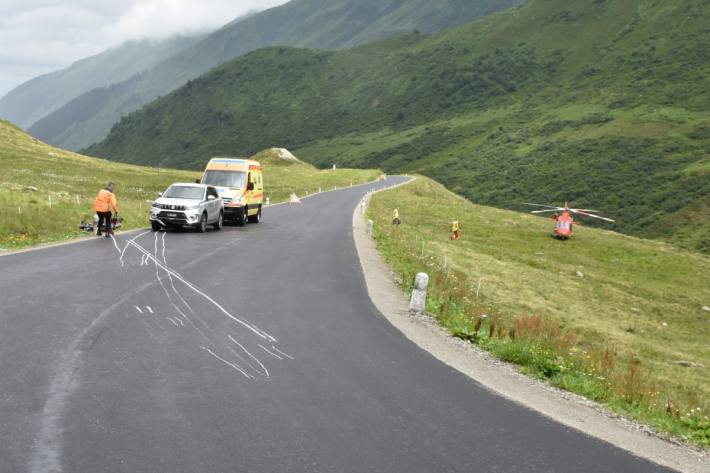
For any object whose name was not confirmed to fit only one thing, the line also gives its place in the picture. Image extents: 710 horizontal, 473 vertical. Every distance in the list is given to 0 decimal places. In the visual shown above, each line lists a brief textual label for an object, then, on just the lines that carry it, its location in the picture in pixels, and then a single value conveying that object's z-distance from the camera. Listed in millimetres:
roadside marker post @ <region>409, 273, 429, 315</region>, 13188
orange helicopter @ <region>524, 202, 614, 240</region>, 45188
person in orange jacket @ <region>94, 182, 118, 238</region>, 22406
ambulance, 29984
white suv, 25438
